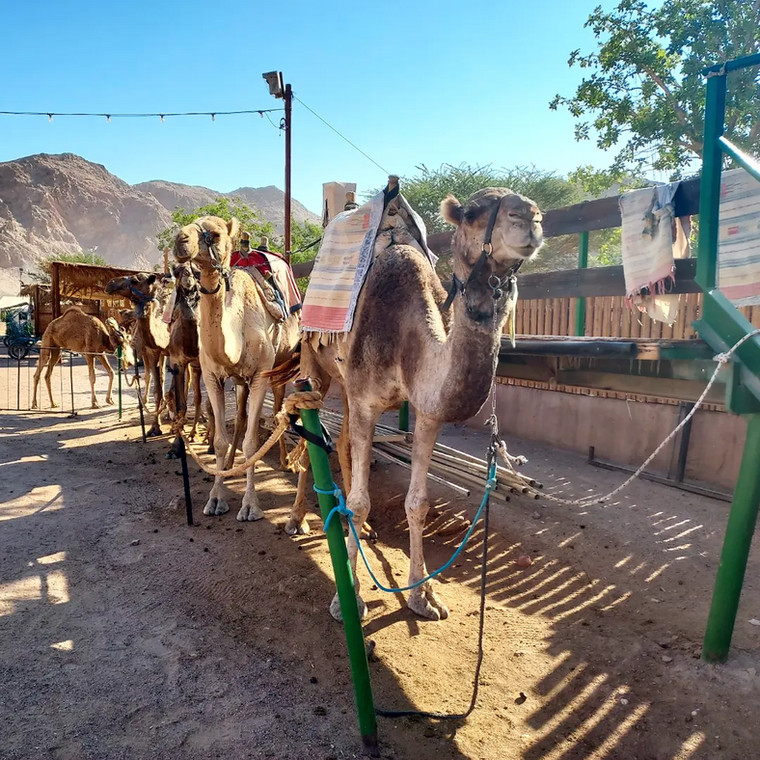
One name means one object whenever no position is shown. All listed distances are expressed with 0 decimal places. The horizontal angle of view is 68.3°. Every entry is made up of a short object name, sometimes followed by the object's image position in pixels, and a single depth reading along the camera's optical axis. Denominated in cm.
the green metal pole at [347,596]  245
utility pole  1245
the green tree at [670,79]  1281
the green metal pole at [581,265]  522
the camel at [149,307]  933
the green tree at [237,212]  2509
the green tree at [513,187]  2031
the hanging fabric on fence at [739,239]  332
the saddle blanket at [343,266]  408
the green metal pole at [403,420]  736
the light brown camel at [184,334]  611
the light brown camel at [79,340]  1220
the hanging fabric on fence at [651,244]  351
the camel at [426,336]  276
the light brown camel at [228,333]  487
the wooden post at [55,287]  1358
